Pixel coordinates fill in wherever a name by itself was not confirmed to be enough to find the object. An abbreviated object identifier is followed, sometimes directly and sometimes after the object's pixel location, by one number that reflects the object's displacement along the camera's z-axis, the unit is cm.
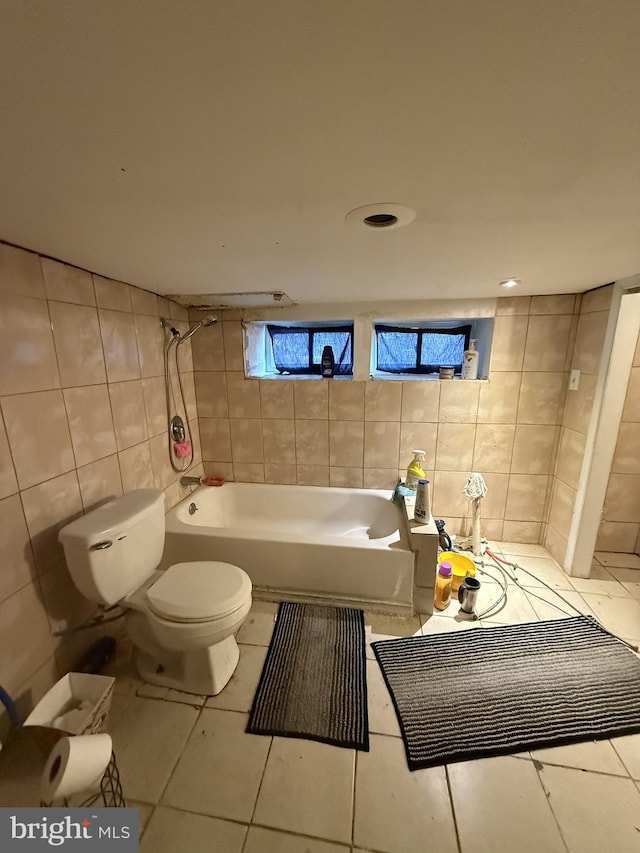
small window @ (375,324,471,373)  245
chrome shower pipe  202
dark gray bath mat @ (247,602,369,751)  122
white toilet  121
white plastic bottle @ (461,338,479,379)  215
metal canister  171
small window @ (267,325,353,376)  252
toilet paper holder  100
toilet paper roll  79
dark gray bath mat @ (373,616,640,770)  119
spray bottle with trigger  204
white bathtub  173
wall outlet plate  194
